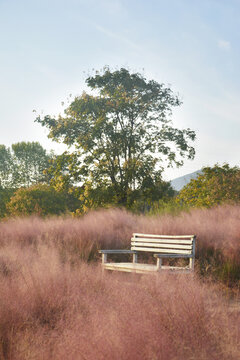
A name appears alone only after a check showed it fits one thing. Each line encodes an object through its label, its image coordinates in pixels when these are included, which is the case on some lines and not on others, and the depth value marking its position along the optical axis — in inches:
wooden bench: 240.7
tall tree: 647.1
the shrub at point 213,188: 478.9
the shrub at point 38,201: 978.7
